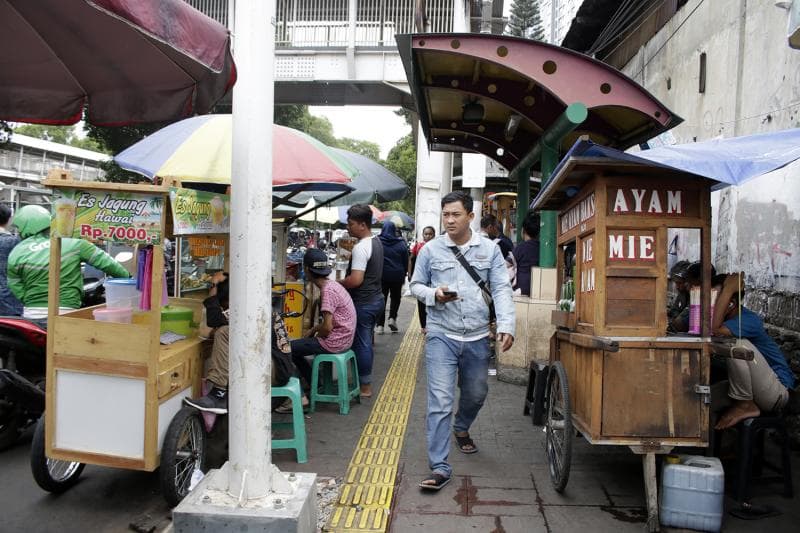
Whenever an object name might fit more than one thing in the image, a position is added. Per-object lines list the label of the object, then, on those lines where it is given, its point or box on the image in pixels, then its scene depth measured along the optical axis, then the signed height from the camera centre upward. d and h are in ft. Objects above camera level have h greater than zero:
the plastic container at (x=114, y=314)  13.34 -1.00
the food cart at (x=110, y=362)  12.09 -1.86
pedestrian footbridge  61.82 +23.36
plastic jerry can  11.59 -4.03
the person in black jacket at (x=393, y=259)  30.45 +0.69
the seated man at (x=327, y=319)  19.16 -1.47
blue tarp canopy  11.09 +2.19
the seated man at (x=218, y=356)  14.11 -1.96
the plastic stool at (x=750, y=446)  12.82 -3.45
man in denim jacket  13.88 -0.93
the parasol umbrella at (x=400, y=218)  70.53 +6.57
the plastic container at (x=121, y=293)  14.02 -0.57
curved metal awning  18.47 +6.46
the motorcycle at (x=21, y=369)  15.06 -2.70
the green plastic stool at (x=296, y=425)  15.24 -3.76
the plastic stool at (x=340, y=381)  19.17 -3.41
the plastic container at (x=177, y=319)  13.91 -1.14
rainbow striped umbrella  15.61 +3.04
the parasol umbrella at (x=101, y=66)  9.66 +3.78
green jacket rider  16.67 +0.10
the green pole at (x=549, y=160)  21.31 +4.34
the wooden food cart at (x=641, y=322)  12.12 -0.87
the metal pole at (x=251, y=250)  10.34 +0.33
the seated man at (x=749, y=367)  13.16 -1.88
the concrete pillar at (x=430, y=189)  59.77 +8.00
